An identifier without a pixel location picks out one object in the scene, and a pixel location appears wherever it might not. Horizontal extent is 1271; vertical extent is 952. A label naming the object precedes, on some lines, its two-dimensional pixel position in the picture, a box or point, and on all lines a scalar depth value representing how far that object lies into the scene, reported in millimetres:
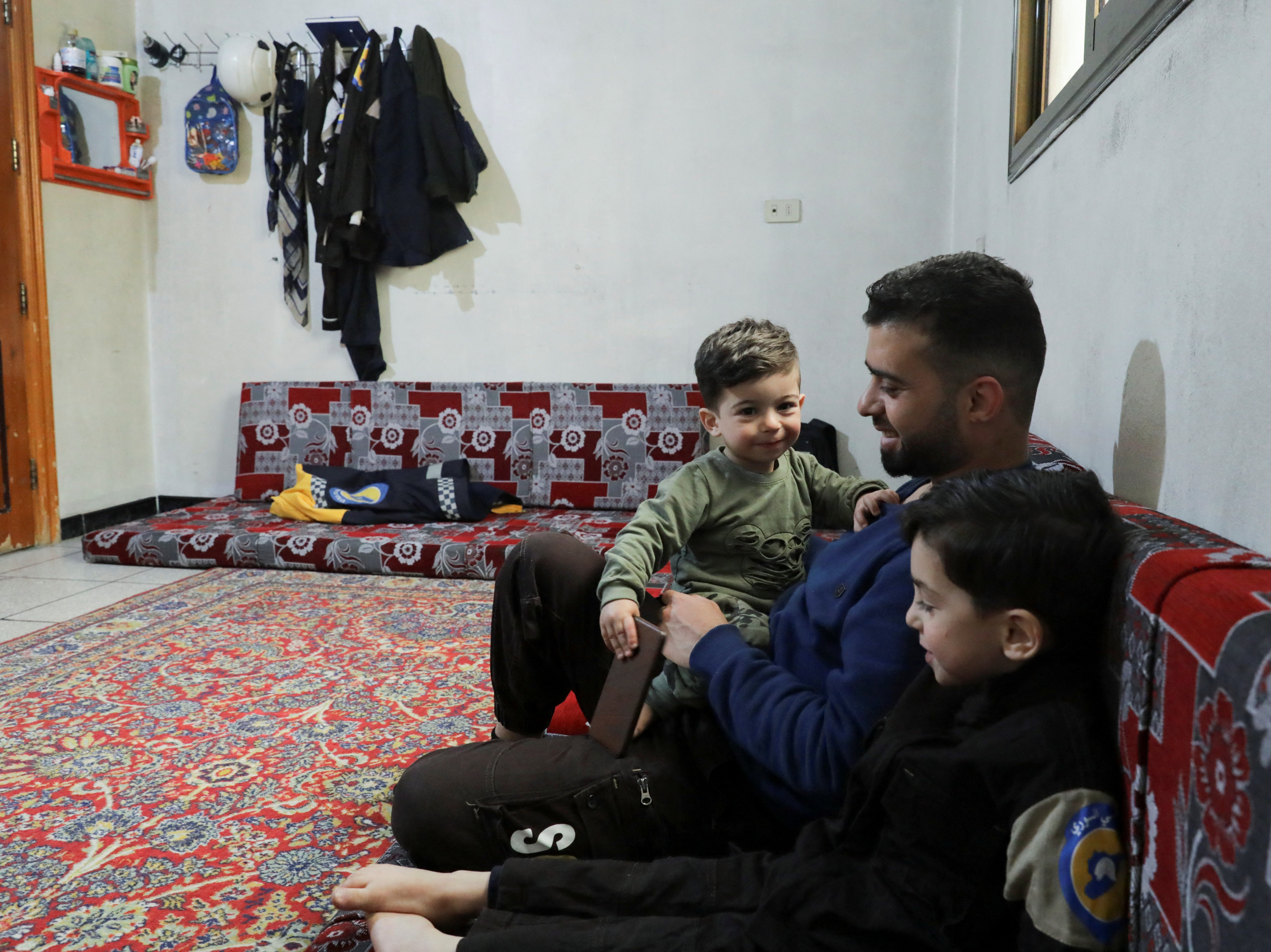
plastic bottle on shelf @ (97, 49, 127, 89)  4129
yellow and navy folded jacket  3805
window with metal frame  1309
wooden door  3789
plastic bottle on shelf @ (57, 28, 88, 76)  3951
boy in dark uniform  715
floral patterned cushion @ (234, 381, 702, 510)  3936
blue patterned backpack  4250
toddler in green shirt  1525
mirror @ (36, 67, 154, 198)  3908
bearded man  1032
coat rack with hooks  4305
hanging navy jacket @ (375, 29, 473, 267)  3986
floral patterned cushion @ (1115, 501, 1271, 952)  494
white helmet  4066
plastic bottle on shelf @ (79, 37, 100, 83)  4027
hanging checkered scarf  4156
